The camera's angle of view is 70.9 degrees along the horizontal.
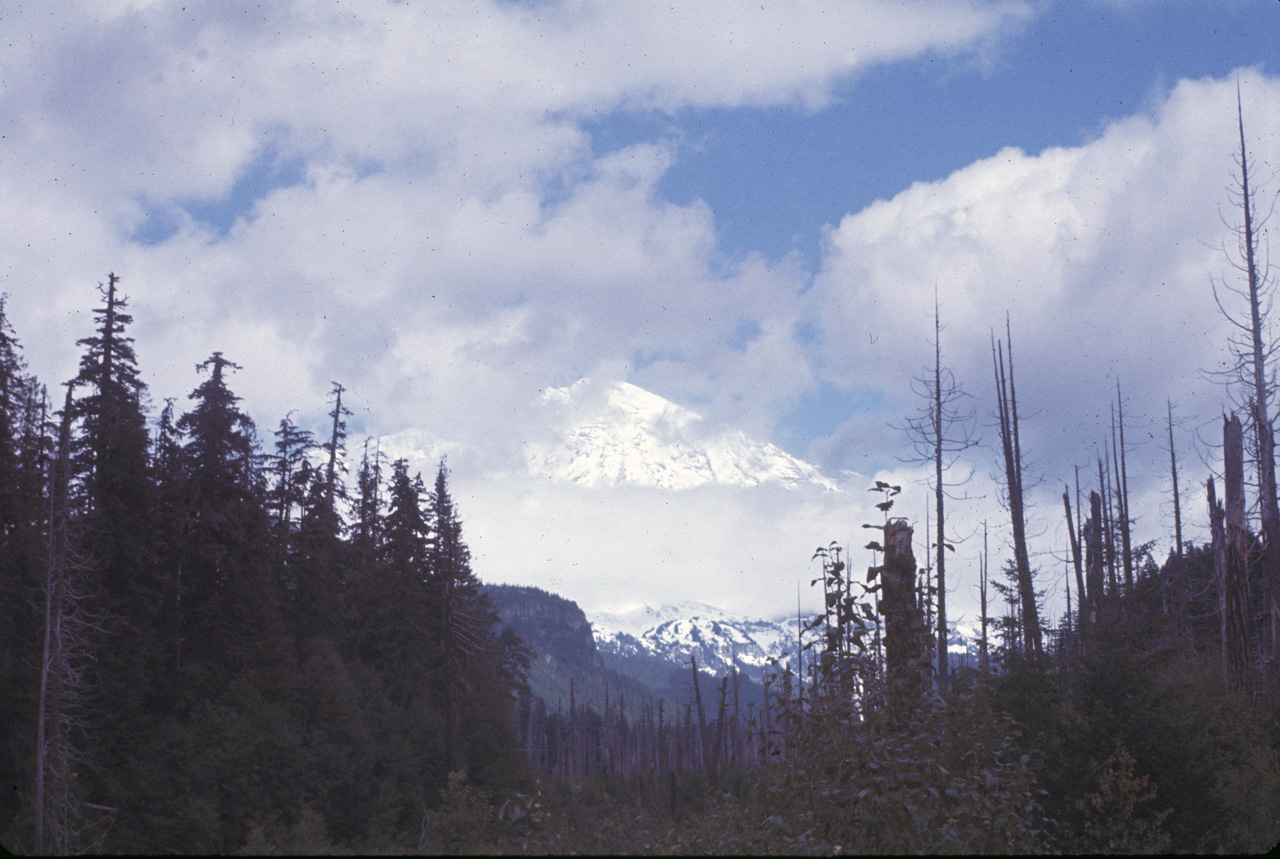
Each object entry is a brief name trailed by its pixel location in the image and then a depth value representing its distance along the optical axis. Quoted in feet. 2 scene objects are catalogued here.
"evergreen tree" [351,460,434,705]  144.05
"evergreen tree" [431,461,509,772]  133.69
